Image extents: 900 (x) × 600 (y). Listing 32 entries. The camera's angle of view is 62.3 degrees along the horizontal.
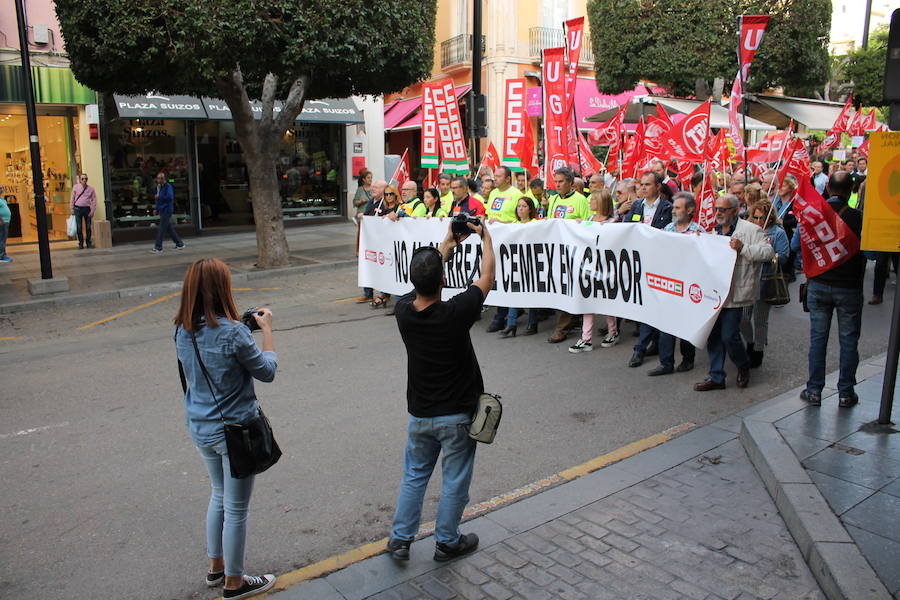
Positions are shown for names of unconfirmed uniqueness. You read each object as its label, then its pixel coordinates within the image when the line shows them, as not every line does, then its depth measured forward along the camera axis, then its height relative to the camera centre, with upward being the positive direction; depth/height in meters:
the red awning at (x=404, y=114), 29.70 +2.43
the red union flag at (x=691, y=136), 9.45 +0.49
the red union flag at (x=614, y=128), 14.52 +0.86
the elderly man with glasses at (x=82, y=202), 17.84 -0.79
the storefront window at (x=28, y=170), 19.38 -0.04
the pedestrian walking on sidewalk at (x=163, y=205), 17.30 -0.82
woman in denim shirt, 3.44 -0.98
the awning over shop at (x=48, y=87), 17.41 +1.92
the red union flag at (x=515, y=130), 11.60 +0.65
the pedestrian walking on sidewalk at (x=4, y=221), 15.98 -1.13
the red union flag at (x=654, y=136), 12.07 +0.60
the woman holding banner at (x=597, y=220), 8.14 -0.51
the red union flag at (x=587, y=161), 12.35 +0.20
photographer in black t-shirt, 3.68 -1.11
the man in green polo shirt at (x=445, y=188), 10.18 -0.24
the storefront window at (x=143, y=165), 19.39 +0.12
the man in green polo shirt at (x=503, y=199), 9.38 -0.34
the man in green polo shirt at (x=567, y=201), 8.84 -0.34
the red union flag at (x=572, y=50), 11.09 +1.87
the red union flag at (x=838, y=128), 15.12 +0.94
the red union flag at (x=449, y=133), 11.73 +0.61
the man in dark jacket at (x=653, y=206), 8.21 -0.36
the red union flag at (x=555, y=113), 10.99 +0.89
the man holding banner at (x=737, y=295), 6.46 -1.04
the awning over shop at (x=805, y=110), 17.80 +1.61
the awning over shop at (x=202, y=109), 18.34 +1.61
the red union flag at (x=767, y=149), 13.78 +0.47
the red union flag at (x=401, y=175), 11.61 -0.06
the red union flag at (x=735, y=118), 9.09 +0.70
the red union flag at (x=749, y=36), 8.72 +1.61
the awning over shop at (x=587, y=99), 27.35 +2.77
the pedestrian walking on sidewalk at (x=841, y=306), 5.84 -1.03
